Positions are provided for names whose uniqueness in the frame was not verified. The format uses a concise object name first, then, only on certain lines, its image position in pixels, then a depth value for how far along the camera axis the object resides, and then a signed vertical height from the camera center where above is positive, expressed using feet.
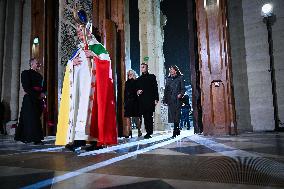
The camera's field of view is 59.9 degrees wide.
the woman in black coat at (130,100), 22.45 +1.11
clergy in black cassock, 16.61 +0.20
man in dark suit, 21.03 +1.47
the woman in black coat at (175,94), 20.47 +1.51
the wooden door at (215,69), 19.74 +3.47
